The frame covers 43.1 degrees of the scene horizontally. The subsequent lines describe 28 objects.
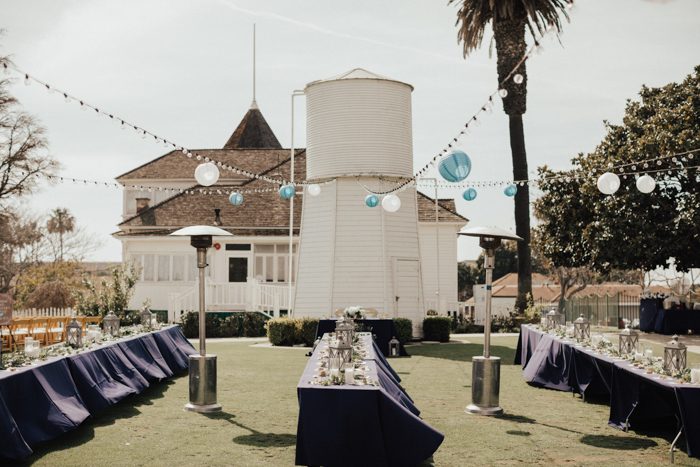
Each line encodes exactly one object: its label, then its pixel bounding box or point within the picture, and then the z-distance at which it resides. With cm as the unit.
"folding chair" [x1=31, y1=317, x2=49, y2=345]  2345
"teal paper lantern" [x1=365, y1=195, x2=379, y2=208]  2429
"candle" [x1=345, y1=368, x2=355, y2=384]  971
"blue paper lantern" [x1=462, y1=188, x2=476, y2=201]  2384
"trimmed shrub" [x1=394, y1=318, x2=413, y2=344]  2788
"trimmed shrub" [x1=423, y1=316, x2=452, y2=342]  2992
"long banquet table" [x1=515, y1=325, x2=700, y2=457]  1009
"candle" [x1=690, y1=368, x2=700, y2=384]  1032
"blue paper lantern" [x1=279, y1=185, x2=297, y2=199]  2566
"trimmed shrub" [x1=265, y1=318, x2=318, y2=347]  2778
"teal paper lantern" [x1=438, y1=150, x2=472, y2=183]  1825
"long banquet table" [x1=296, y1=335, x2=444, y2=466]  930
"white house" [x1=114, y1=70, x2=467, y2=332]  2874
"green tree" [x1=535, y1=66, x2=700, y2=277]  2955
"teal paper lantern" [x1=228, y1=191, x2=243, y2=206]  2623
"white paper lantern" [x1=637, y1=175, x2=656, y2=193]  1923
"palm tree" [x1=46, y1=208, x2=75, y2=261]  6125
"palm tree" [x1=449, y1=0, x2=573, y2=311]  3316
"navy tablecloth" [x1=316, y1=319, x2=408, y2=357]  2348
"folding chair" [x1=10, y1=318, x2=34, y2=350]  2289
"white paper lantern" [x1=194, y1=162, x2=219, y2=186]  1766
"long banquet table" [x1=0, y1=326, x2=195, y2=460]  995
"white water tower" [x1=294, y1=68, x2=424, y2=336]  2869
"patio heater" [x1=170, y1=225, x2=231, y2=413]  1384
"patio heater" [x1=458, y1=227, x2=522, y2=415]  1373
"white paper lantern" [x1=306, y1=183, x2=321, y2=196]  2683
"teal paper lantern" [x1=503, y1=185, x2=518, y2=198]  2298
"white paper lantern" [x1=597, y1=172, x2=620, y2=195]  1839
